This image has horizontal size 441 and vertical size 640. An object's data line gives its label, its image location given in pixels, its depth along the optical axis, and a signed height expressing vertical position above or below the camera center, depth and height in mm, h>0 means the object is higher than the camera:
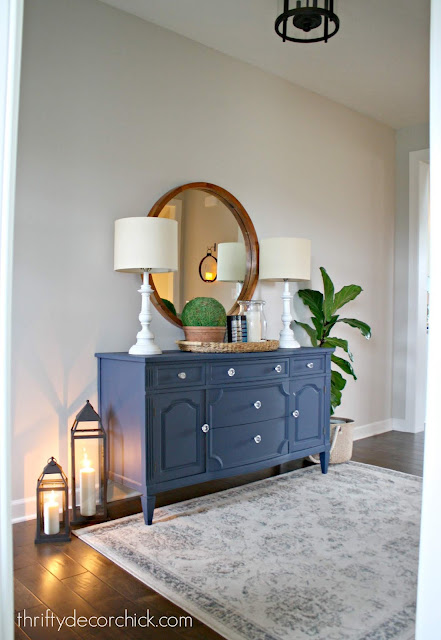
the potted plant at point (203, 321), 3201 -9
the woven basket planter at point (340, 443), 3865 -856
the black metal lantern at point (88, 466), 2706 -753
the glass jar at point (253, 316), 3422 +26
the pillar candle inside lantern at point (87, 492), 2705 -864
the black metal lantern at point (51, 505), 2471 -850
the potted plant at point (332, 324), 3971 -14
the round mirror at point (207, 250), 3348 +453
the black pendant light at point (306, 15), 2816 +1589
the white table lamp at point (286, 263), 3666 +392
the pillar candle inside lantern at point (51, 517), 2480 -908
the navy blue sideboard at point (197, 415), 2707 -518
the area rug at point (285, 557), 1849 -998
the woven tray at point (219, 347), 3062 -152
